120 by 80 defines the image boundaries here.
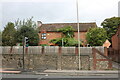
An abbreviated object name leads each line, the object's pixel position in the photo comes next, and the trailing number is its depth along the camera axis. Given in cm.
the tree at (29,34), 2500
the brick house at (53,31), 2830
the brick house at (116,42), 1941
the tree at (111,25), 3357
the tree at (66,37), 2543
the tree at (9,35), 2289
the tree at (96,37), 2538
